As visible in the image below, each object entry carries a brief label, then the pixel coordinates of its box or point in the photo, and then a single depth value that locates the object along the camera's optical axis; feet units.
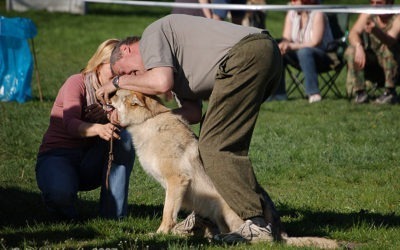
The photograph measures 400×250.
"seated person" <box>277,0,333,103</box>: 83.66
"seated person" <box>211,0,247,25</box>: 79.66
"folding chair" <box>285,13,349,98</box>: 86.28
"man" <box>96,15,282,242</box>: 33.71
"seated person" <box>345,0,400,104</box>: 79.97
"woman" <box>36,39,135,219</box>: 37.86
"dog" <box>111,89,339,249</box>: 35.35
